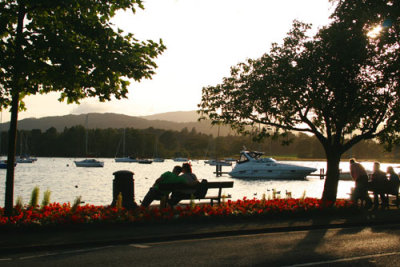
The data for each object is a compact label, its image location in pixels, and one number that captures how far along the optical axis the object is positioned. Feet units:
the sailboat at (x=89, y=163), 403.75
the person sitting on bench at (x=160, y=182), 51.80
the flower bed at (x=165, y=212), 39.17
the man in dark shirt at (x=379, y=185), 62.80
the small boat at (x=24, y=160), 488.85
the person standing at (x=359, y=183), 62.54
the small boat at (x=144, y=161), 547.33
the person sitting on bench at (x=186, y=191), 52.16
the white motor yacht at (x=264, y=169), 236.84
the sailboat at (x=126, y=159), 553.40
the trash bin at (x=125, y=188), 51.78
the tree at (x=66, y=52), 36.34
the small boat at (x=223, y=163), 458.74
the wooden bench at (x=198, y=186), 50.60
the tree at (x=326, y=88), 58.95
